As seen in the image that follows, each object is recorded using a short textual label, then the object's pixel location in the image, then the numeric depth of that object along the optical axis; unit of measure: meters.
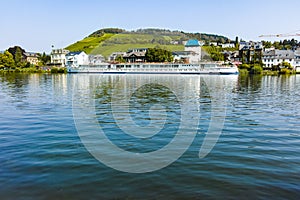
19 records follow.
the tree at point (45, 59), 158.62
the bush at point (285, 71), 103.63
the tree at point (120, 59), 135.54
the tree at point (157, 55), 123.56
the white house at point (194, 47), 169.48
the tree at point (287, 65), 113.65
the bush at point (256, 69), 107.94
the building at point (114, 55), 152.85
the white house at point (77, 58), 137.12
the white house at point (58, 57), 145.88
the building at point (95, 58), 131.99
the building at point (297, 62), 124.38
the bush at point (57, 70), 116.12
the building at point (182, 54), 153.66
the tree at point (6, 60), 124.94
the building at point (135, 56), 141.38
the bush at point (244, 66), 117.66
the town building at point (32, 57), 162.94
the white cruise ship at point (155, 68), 98.12
